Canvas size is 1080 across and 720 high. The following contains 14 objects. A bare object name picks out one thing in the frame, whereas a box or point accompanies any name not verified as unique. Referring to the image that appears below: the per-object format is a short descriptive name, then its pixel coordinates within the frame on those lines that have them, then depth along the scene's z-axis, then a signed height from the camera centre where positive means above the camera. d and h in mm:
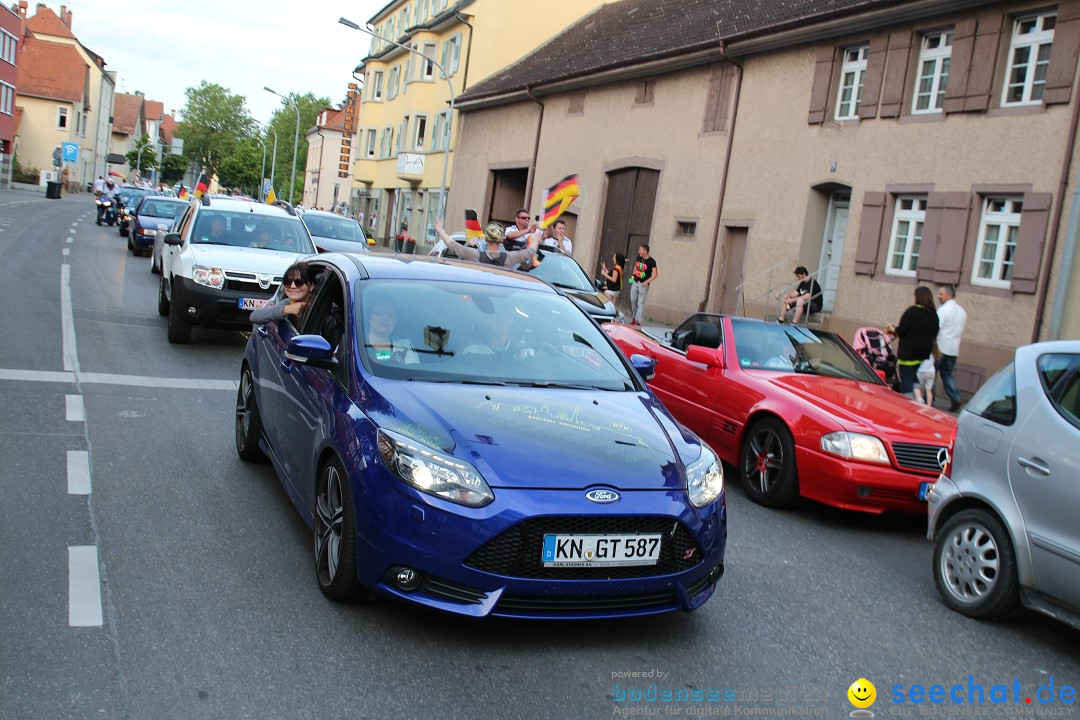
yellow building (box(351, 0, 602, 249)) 40344 +6829
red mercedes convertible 7031 -990
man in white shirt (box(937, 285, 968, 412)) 14477 -486
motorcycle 42438 -744
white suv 12195 -655
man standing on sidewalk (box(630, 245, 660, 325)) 20719 -312
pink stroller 13242 -785
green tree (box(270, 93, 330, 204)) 122812 +10513
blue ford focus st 4113 -944
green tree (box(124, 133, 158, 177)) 120125 +4447
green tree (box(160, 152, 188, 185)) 128250 +4130
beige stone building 15719 +2453
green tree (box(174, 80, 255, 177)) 142625 +11774
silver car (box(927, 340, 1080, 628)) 4898 -962
